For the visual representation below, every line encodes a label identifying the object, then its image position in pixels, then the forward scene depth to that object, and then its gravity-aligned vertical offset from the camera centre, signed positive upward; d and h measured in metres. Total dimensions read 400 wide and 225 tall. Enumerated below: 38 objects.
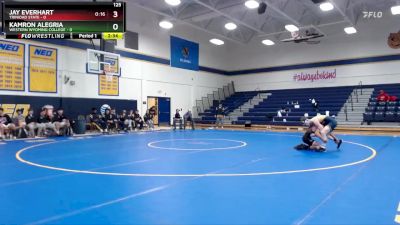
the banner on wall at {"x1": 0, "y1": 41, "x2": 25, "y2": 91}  13.93 +2.14
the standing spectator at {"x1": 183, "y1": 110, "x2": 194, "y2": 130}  19.87 -0.25
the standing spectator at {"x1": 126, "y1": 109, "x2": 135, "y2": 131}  17.57 -0.33
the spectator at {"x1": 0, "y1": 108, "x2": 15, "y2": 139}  12.53 -0.46
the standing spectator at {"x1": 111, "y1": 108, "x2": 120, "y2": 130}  16.81 -0.16
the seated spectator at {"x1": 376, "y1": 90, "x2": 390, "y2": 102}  18.65 +0.98
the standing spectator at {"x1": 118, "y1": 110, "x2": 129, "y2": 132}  17.17 -0.43
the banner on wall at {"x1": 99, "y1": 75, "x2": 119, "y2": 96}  17.88 +1.61
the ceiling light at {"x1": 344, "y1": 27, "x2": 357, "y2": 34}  19.44 +5.14
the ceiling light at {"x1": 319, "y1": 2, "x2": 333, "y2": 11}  14.77 +5.04
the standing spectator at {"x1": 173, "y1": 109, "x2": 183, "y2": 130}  19.88 -0.31
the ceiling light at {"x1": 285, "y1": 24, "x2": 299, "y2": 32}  18.26 +4.94
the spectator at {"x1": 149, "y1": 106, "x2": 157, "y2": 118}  19.88 +0.25
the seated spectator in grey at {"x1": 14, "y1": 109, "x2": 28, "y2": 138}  13.19 -0.41
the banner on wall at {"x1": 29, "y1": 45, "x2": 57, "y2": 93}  14.95 +2.15
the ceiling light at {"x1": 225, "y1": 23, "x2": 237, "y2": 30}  19.11 +5.27
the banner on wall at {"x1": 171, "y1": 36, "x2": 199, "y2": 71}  22.11 +4.32
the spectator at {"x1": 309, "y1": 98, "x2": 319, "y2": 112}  20.09 +0.55
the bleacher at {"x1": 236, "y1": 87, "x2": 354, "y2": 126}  20.12 +0.62
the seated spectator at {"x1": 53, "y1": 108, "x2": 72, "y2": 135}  14.39 -0.36
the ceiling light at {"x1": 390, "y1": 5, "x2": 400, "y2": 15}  15.79 +5.21
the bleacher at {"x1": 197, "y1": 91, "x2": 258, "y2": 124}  22.97 +0.78
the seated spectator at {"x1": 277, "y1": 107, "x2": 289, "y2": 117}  20.52 +0.18
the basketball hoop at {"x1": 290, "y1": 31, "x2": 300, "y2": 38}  19.80 +4.94
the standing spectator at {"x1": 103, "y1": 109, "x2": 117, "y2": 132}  16.45 -0.33
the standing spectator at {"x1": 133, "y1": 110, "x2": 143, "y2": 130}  18.30 -0.40
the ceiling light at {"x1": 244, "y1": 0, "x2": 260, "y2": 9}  14.61 +5.06
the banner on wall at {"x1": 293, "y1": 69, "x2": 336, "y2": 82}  23.66 +2.86
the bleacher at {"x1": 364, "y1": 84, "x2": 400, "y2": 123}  17.03 +0.21
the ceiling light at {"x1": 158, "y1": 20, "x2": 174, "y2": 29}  17.94 +5.06
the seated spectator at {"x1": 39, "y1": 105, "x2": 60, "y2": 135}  14.02 -0.30
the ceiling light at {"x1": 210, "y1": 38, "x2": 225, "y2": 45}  21.98 +5.01
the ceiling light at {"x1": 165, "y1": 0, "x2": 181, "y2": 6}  14.57 +5.11
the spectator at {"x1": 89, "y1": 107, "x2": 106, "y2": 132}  16.23 -0.40
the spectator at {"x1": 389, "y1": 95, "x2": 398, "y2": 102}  18.34 +0.84
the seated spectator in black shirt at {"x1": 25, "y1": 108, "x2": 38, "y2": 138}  13.48 -0.41
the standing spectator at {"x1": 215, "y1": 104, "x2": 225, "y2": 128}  21.41 -0.14
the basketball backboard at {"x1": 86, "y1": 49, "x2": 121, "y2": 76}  14.56 +2.44
